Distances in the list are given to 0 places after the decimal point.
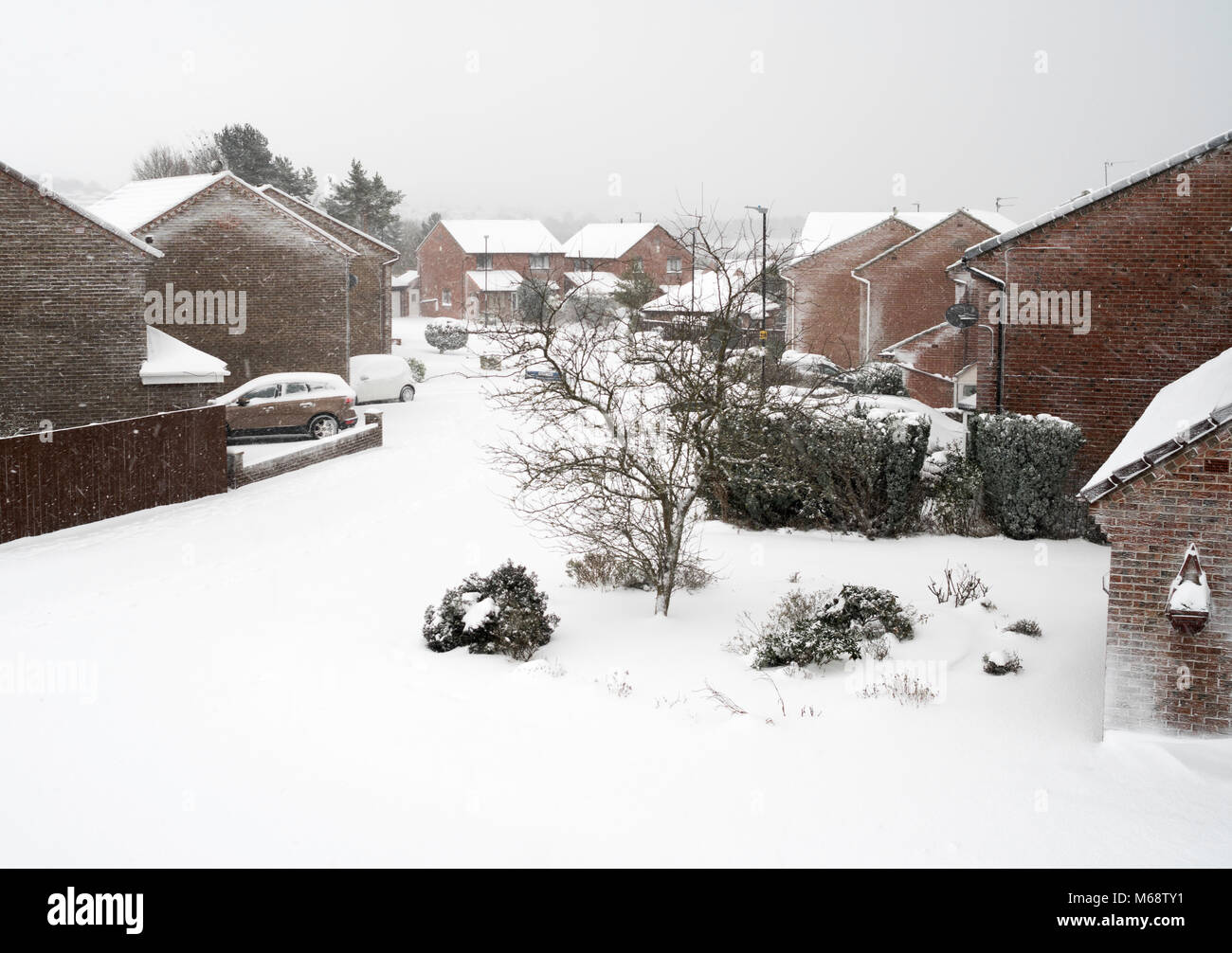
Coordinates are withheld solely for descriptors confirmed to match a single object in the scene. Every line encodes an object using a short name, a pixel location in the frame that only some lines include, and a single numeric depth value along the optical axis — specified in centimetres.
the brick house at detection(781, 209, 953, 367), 4481
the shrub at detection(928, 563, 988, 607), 1290
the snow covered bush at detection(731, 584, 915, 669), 1095
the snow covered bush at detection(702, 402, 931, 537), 1636
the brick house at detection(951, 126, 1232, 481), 1730
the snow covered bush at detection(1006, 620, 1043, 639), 1173
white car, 3584
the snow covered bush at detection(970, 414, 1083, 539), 1620
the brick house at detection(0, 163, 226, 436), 2145
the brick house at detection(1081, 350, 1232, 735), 842
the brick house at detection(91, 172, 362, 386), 3022
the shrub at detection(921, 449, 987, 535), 1672
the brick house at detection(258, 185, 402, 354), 4103
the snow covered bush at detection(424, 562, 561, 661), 1157
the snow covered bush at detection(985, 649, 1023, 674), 1064
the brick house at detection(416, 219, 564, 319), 7562
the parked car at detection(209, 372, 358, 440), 2527
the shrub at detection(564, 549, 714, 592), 1390
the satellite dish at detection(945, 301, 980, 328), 2016
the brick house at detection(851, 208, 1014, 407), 4019
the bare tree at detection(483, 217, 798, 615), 1245
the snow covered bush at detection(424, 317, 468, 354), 5872
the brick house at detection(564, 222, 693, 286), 7400
